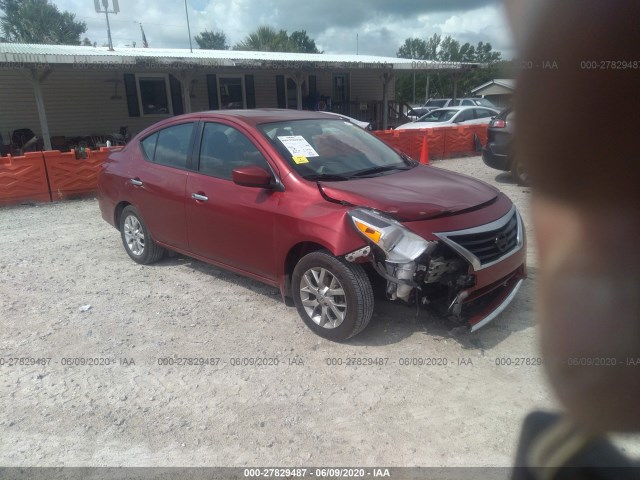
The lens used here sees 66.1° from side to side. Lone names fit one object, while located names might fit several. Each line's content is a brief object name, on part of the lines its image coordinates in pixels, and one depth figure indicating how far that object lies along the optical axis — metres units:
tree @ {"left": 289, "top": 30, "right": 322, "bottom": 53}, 73.81
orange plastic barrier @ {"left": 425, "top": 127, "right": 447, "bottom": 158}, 12.77
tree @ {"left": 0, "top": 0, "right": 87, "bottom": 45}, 46.94
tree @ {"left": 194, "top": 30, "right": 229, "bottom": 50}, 71.92
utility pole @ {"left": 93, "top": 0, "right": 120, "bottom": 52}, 17.69
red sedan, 3.32
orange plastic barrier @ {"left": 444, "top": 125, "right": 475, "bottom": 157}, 13.11
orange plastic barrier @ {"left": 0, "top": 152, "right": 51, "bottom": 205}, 8.23
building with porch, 12.38
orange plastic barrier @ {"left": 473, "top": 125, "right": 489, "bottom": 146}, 13.58
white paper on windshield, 4.07
